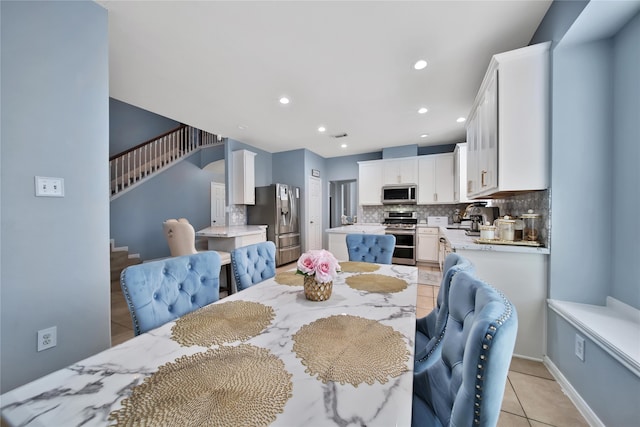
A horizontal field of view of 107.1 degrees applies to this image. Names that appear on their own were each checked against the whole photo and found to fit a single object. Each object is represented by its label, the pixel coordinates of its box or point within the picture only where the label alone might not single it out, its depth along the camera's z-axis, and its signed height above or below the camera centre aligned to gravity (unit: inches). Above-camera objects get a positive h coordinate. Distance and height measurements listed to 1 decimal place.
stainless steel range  192.9 -25.9
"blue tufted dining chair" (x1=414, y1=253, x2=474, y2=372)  40.5 -19.8
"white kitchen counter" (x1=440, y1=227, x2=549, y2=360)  72.0 -22.9
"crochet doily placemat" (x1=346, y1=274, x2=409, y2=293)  54.1 -17.7
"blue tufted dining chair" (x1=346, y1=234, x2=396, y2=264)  89.7 -14.1
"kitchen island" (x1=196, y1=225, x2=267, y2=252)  131.3 -16.1
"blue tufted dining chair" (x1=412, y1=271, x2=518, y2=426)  21.3 -15.1
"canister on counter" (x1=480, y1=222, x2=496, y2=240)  87.2 -7.8
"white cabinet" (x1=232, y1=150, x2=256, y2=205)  189.6 +28.1
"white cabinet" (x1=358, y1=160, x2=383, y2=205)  217.5 +26.9
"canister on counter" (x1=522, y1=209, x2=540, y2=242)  77.9 -5.2
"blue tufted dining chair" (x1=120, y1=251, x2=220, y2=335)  42.9 -15.6
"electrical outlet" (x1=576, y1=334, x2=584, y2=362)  56.1 -32.9
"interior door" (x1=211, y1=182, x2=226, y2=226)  277.3 +9.5
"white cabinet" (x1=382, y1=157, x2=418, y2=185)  205.0 +35.7
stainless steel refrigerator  196.7 -4.0
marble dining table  20.8 -18.0
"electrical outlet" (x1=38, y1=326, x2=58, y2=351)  55.9 -30.3
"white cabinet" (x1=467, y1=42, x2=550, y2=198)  70.3 +28.6
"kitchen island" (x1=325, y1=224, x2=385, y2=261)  161.5 -20.3
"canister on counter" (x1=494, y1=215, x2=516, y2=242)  83.5 -6.4
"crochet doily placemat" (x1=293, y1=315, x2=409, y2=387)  26.2 -17.9
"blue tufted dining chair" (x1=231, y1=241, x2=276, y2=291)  63.4 -15.2
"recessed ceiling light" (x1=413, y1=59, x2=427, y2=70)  94.3 +59.7
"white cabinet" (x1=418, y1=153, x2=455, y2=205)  193.2 +27.0
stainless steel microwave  203.3 +15.0
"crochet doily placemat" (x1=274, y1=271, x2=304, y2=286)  58.6 -17.7
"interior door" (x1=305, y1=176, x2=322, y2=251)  227.9 -2.8
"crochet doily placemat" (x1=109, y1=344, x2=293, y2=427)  20.6 -18.0
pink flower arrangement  44.4 -10.5
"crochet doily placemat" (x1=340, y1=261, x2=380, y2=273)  70.4 -17.5
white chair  119.1 -14.7
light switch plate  56.0 +6.1
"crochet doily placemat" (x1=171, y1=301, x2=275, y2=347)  34.0 -18.1
